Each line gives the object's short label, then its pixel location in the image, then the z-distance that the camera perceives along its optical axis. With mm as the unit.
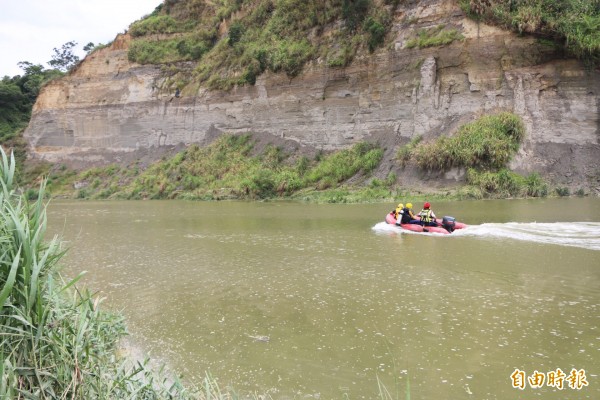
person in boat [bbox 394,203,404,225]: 17078
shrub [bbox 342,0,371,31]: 34344
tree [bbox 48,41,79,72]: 85106
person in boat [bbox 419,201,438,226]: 16531
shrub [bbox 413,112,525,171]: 26984
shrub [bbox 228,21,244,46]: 42888
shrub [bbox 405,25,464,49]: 30031
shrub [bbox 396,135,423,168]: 29703
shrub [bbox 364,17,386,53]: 32969
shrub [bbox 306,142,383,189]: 31594
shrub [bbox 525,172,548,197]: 26047
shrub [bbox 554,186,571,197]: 25922
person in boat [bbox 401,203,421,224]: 17045
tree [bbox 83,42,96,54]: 76338
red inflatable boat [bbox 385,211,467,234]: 15680
